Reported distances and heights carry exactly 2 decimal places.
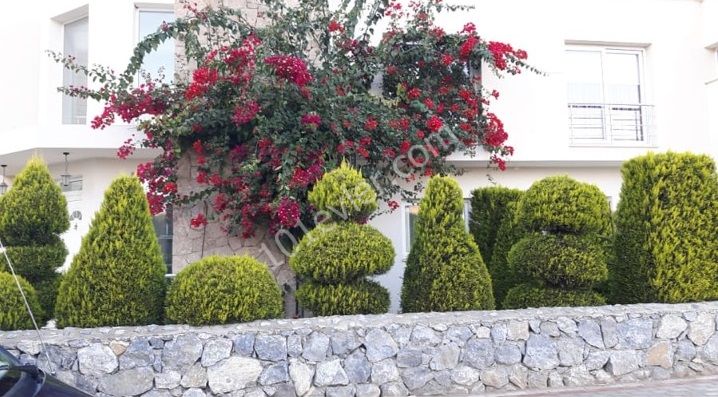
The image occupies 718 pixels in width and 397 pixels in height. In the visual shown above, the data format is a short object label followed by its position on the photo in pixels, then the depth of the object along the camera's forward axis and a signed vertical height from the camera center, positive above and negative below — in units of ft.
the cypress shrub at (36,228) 19.98 +0.01
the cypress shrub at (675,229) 21.67 -0.54
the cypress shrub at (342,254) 19.31 -1.12
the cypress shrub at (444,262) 20.53 -1.54
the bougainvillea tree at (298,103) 24.53 +5.47
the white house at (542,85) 31.19 +7.93
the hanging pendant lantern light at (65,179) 31.21 +2.65
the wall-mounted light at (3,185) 33.72 +2.61
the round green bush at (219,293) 18.02 -2.22
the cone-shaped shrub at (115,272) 18.34 -1.49
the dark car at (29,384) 10.42 -2.93
